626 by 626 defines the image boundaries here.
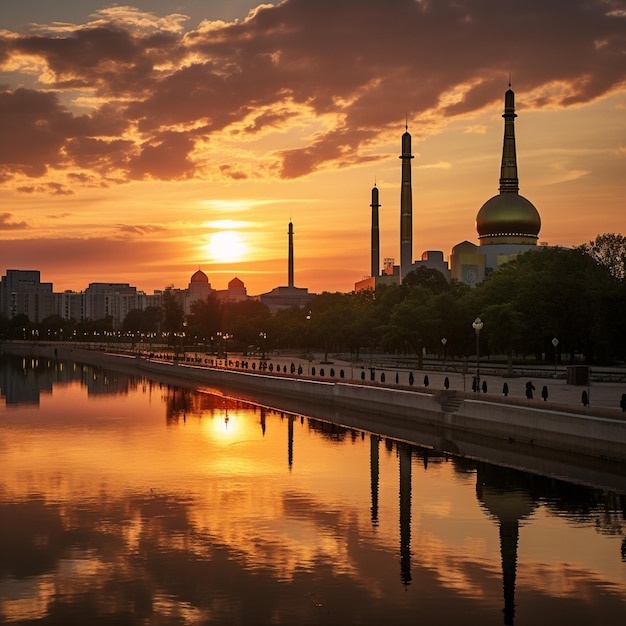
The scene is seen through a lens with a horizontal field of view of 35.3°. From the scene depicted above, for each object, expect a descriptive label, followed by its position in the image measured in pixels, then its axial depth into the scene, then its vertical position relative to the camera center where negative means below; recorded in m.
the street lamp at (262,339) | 132.80 -1.20
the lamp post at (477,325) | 55.60 +0.35
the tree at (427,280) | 124.63 +6.70
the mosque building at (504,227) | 156.62 +16.83
